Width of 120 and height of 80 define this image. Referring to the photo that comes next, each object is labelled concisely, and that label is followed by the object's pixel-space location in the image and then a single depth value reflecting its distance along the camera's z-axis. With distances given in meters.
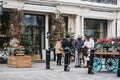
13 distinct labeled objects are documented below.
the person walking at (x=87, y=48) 14.21
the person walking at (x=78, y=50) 14.34
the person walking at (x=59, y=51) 15.25
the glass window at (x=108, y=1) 21.65
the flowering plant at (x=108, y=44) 12.02
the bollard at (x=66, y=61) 12.17
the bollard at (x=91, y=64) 11.43
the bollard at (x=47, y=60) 13.37
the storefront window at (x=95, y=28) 21.45
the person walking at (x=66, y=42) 15.20
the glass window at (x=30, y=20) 18.68
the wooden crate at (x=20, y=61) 14.00
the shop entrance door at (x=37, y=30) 18.94
